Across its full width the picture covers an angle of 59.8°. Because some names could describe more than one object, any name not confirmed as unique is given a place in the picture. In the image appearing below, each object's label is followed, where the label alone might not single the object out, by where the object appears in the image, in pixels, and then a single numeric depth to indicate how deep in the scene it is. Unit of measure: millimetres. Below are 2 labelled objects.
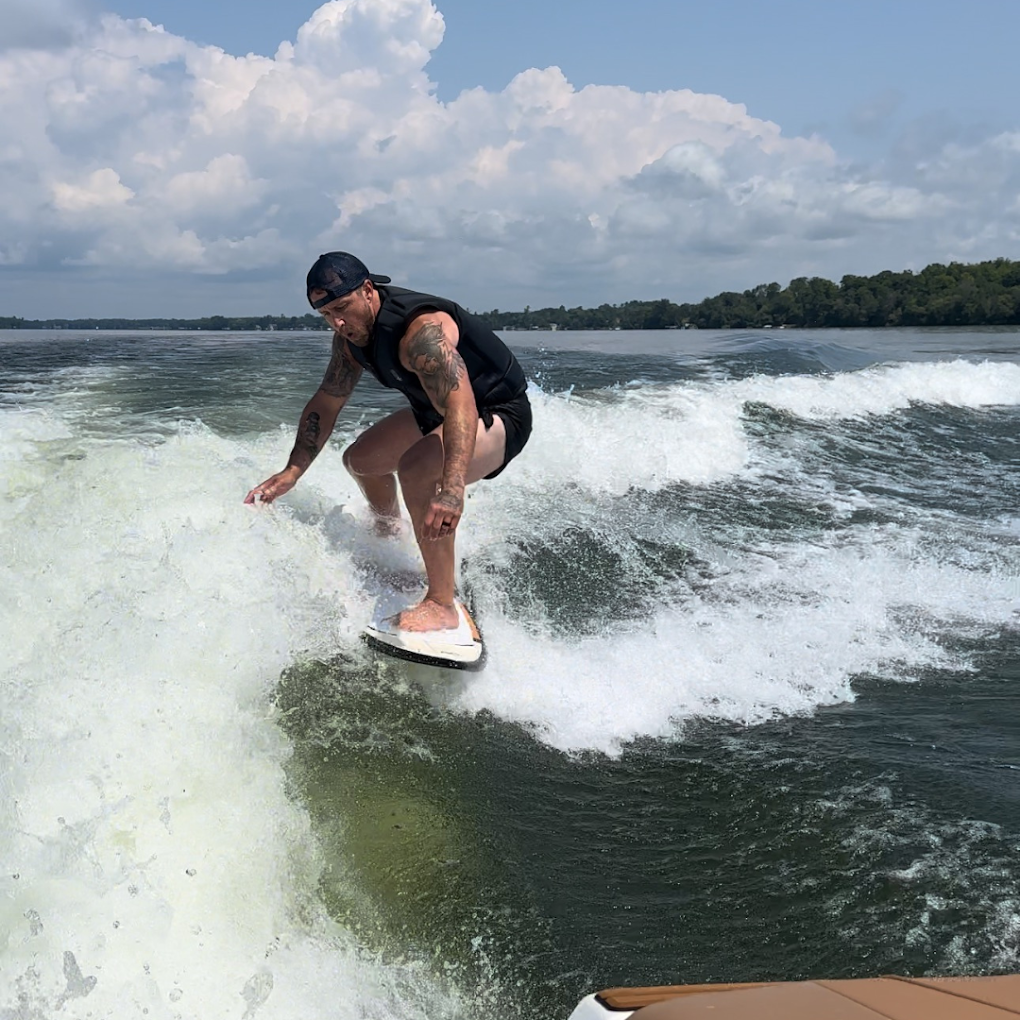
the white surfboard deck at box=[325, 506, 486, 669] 3998
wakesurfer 3686
